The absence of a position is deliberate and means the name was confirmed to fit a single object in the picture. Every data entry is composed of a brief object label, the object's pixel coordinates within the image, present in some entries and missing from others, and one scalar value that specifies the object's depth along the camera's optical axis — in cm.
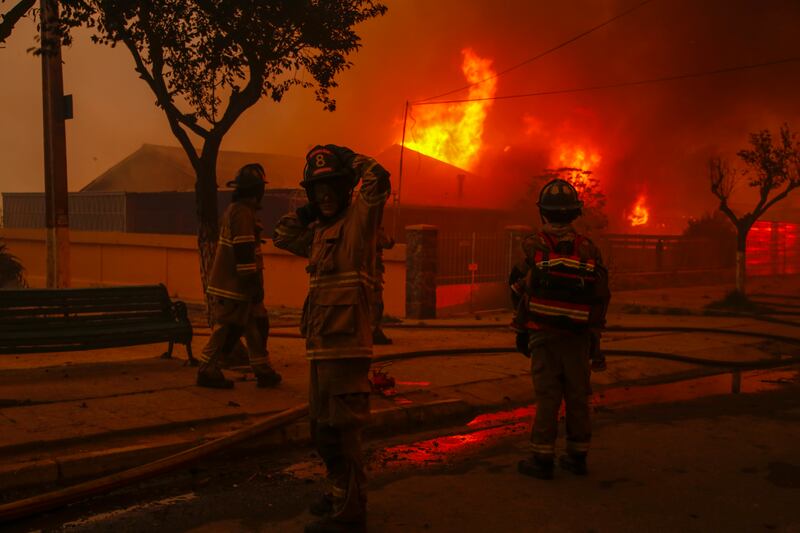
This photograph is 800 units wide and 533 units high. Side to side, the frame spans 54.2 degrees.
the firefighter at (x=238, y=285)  642
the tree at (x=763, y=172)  1731
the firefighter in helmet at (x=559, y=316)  472
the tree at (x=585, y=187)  3027
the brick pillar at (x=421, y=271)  1503
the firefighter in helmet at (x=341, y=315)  376
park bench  690
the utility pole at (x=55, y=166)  1116
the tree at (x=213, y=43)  845
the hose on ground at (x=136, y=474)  393
